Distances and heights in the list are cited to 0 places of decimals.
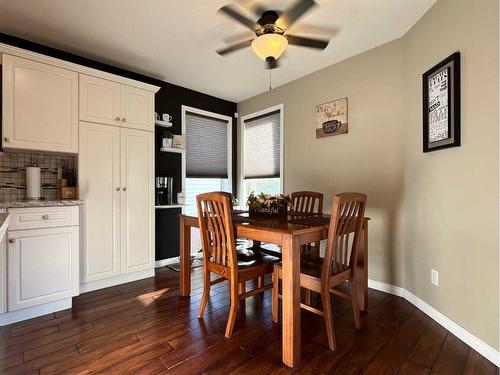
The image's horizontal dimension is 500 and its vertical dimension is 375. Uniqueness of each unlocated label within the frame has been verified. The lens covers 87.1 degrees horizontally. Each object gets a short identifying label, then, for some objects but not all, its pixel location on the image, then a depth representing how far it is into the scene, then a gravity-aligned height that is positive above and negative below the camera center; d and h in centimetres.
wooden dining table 165 -41
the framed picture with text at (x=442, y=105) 194 +65
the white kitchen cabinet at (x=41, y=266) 213 -67
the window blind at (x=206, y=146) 409 +67
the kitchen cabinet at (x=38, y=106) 228 +75
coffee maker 359 -5
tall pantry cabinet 271 +7
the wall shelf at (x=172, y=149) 358 +52
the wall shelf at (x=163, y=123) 350 +86
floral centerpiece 246 -16
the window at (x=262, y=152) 401 +56
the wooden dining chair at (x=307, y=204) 277 -20
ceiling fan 192 +118
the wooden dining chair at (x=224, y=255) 193 -55
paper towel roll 253 +5
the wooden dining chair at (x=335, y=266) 177 -61
